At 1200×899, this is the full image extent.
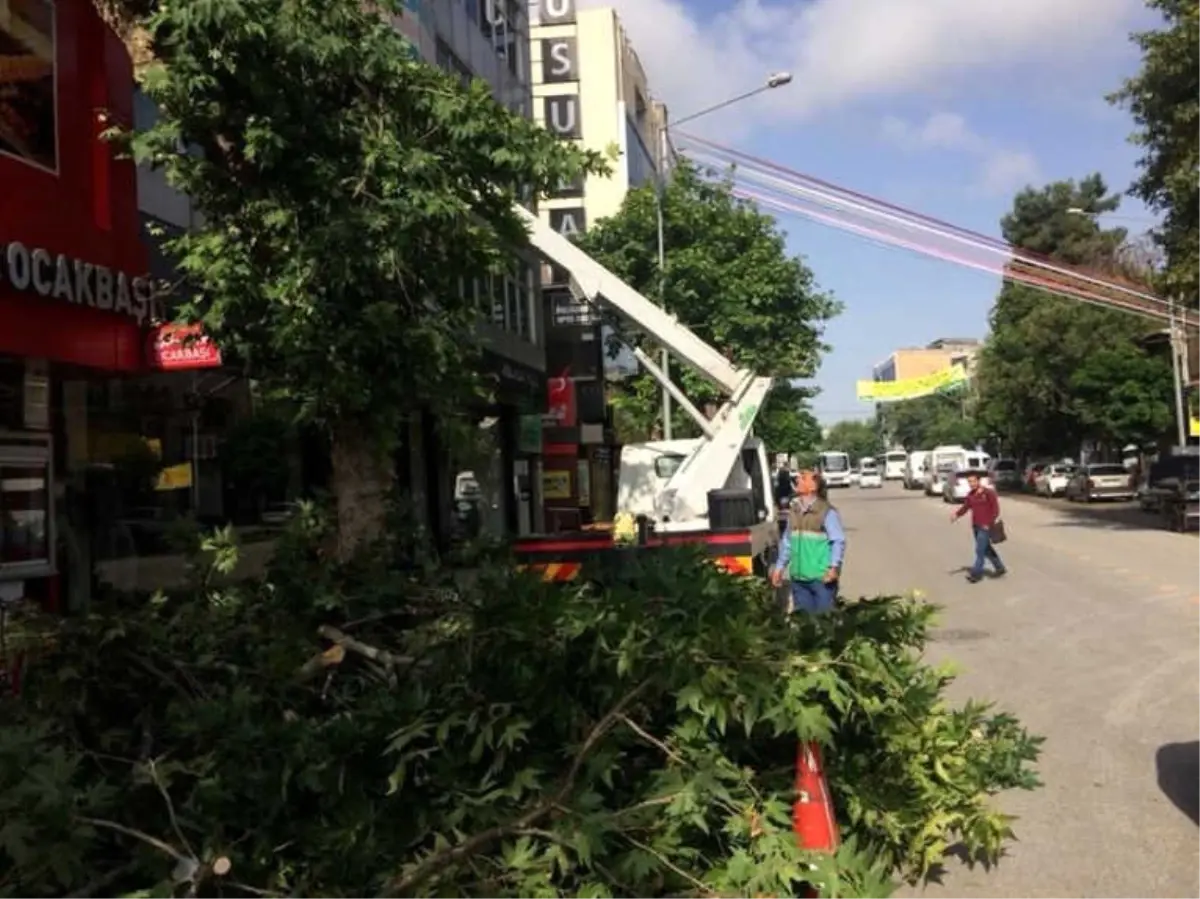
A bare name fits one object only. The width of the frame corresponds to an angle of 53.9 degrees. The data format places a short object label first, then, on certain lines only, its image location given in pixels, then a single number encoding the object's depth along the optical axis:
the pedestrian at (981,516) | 16.75
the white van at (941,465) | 57.75
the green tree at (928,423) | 103.75
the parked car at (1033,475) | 51.26
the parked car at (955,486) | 44.46
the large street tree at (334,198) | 6.59
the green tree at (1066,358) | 44.59
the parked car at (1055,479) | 47.03
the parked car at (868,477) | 79.69
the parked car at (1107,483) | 39.91
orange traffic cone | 4.07
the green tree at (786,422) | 33.56
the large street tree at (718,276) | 28.02
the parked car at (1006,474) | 59.28
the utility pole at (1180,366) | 36.38
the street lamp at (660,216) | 27.97
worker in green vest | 9.91
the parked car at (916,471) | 67.88
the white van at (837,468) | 77.56
